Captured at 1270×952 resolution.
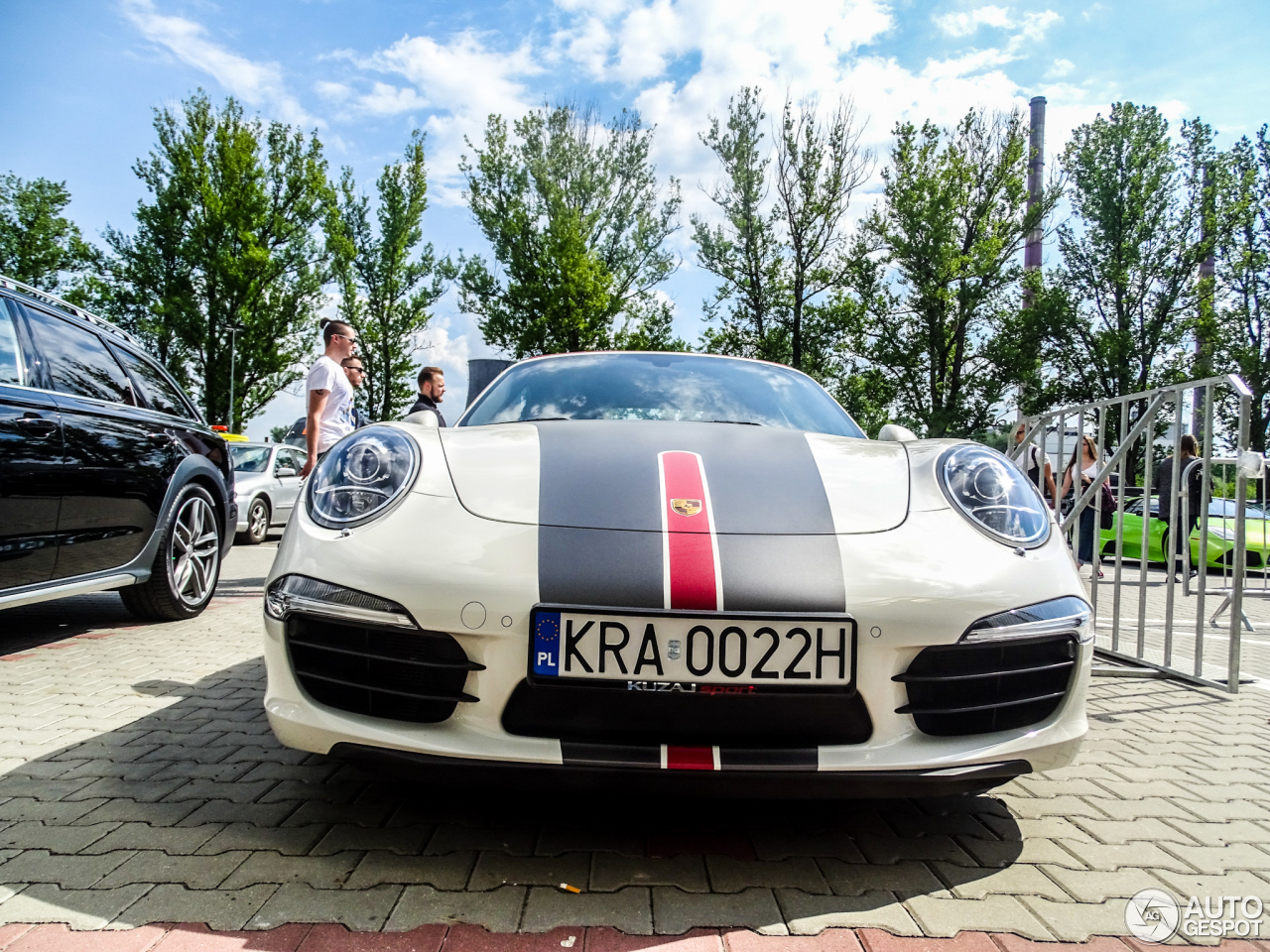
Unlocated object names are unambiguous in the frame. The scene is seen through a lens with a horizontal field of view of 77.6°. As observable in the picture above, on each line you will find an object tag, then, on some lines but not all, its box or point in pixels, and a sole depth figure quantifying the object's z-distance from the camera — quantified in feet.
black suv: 10.16
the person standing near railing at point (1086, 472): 15.76
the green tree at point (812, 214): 76.38
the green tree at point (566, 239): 77.20
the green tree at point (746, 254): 76.48
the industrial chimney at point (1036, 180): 81.30
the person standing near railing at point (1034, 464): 17.11
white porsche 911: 5.10
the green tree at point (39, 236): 97.55
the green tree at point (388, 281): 86.43
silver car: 31.12
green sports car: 31.12
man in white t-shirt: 17.13
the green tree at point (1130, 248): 81.00
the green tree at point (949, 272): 77.61
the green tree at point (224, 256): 79.41
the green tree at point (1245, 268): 81.20
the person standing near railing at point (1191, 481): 18.66
